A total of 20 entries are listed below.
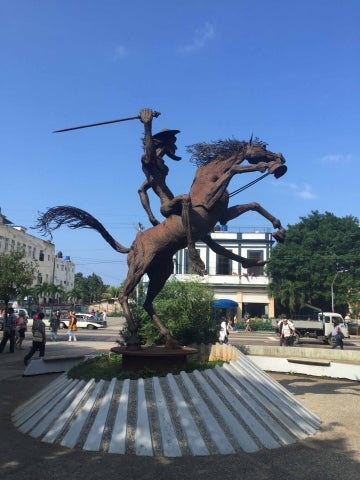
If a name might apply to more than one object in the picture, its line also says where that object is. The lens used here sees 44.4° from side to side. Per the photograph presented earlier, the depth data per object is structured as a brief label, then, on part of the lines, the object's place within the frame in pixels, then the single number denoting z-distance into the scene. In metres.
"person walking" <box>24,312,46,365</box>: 12.74
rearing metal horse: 7.18
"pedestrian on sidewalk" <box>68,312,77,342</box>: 24.03
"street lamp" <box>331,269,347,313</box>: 40.00
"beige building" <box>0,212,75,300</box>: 55.62
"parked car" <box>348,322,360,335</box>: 38.88
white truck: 27.05
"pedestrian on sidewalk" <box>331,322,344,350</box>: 20.58
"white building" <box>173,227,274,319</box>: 46.28
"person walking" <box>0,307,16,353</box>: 16.68
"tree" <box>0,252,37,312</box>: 21.78
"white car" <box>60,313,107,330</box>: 40.00
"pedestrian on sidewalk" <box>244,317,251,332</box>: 38.84
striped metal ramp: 5.15
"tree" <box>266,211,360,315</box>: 42.19
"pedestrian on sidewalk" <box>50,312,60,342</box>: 23.81
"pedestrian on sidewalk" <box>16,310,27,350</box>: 18.58
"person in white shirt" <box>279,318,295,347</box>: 19.39
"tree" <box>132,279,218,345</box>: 12.27
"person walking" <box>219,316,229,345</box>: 17.10
